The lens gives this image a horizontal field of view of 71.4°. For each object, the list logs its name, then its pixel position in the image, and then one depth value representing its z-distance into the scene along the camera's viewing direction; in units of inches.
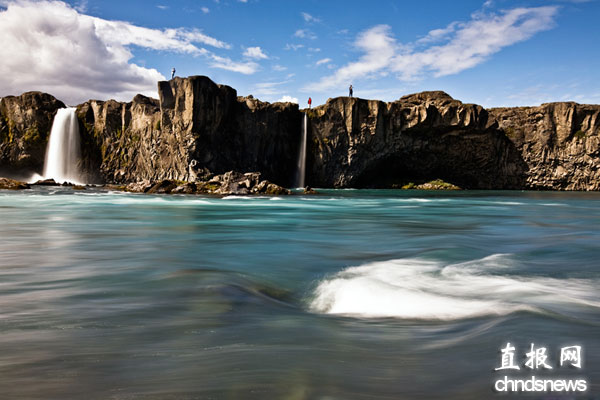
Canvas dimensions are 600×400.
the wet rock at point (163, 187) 1534.4
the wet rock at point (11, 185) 1588.3
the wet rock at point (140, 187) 1553.9
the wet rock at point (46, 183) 2053.4
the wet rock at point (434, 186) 2541.8
